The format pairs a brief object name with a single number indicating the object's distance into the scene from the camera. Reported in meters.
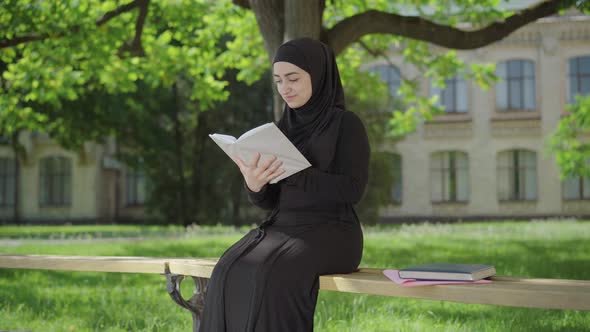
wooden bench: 2.49
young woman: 3.11
